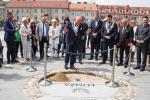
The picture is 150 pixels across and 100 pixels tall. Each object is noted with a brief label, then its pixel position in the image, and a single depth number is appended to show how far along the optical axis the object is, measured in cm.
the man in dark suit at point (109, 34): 822
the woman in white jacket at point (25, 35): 830
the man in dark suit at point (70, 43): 746
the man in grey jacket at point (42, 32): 877
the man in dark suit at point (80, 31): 769
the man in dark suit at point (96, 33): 887
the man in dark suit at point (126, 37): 804
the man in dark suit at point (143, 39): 757
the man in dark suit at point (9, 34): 790
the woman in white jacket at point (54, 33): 900
